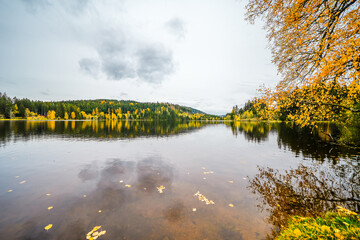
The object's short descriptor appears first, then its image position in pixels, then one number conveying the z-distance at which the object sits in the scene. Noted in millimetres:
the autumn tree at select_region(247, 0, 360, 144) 5906
